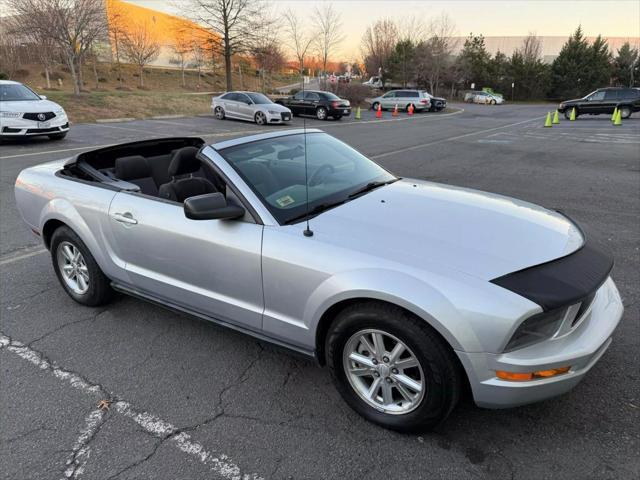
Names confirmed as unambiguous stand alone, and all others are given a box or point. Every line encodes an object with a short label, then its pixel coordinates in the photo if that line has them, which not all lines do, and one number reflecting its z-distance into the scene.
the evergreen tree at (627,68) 69.44
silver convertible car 2.11
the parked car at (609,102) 26.72
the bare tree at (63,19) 24.11
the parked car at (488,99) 53.00
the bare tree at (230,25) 37.31
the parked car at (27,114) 12.49
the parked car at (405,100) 33.62
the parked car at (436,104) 34.34
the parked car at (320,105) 24.97
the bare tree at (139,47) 51.88
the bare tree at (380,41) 74.11
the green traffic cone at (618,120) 22.57
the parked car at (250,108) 21.47
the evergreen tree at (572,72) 65.19
